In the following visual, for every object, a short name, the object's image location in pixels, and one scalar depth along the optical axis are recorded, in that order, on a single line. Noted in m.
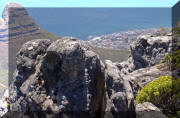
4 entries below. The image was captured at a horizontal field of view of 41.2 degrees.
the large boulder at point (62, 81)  9.07
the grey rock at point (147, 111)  10.96
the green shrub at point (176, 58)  17.55
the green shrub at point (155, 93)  13.86
